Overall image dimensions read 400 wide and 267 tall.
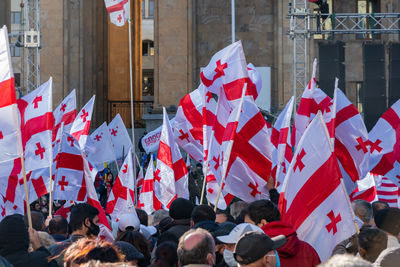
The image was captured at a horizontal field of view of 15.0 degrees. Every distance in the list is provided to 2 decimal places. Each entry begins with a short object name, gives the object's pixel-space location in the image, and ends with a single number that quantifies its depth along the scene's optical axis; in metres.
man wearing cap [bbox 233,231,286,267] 9.46
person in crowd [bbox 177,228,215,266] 9.55
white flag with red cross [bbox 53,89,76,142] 28.75
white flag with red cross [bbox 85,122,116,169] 30.14
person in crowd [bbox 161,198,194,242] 14.97
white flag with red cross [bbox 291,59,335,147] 21.10
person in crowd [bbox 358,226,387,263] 11.24
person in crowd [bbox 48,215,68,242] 14.30
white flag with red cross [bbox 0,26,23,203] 15.11
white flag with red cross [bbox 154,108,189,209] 22.33
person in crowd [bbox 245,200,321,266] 11.21
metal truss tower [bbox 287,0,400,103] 42.76
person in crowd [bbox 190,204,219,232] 13.55
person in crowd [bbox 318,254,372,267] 6.42
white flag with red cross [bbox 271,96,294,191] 20.38
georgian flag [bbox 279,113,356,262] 12.85
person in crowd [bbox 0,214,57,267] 10.82
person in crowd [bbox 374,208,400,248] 12.48
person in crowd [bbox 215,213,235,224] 15.74
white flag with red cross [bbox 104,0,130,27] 37.02
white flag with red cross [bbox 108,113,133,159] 33.88
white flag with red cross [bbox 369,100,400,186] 22.99
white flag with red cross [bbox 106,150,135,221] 21.51
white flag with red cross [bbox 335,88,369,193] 20.65
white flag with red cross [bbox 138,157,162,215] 23.03
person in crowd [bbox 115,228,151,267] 12.48
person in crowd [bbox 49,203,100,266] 13.54
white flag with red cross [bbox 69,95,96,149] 27.73
